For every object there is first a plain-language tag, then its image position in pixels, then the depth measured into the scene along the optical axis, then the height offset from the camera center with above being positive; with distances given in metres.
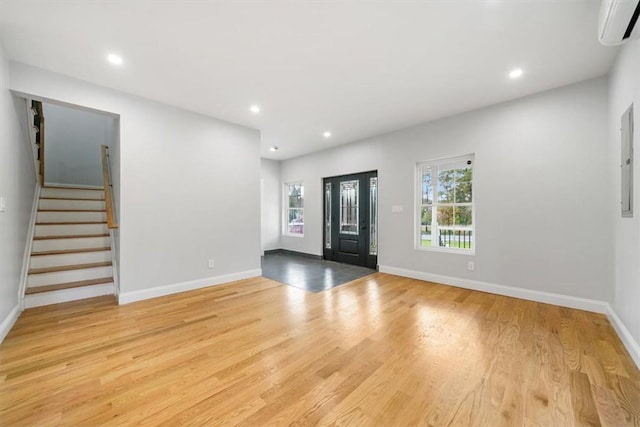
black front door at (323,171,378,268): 5.36 -0.15
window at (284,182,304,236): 6.90 +0.10
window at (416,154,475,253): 4.04 +0.12
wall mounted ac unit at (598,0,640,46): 1.60 +1.27
